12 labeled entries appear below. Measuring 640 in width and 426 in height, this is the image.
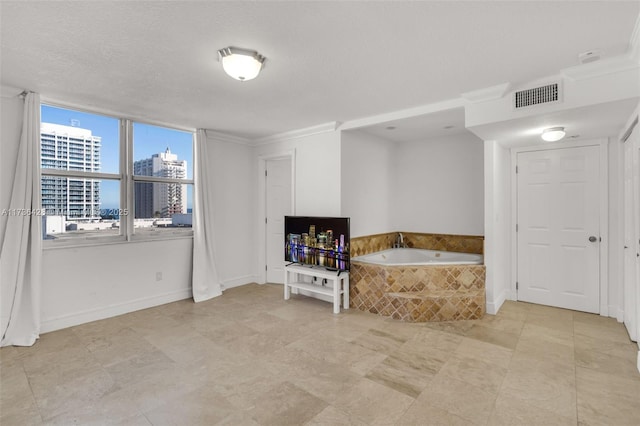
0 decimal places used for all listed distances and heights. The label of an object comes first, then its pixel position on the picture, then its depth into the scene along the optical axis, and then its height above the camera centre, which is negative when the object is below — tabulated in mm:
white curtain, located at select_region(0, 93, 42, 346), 3066 -330
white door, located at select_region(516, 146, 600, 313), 3795 -195
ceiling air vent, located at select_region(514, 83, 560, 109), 2705 +1049
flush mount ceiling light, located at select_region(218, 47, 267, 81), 2283 +1126
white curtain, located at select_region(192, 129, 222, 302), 4527 -275
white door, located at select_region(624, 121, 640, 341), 2812 -187
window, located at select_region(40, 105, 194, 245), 3512 +444
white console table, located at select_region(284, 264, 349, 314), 3939 -996
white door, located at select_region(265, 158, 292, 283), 5227 +66
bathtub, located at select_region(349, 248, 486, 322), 3561 -941
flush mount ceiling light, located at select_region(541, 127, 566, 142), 3220 +818
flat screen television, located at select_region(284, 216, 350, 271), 3990 -384
